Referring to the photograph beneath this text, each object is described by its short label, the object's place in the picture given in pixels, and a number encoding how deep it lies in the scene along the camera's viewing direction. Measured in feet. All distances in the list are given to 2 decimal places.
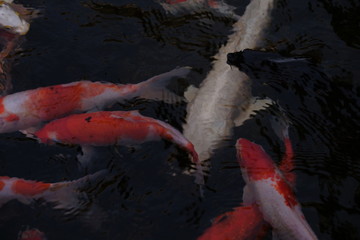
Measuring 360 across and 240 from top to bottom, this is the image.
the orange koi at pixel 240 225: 10.99
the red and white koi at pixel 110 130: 13.35
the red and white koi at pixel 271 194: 11.41
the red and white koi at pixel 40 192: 13.01
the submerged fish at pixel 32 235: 12.58
